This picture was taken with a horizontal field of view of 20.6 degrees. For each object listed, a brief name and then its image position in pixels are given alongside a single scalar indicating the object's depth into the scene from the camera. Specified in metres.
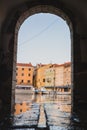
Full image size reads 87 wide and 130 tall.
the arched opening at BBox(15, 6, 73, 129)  8.25
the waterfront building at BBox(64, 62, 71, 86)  75.00
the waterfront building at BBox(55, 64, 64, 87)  79.38
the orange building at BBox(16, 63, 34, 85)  81.56
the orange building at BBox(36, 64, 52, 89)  85.06
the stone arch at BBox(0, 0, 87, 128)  7.53
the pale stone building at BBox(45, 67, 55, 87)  83.34
